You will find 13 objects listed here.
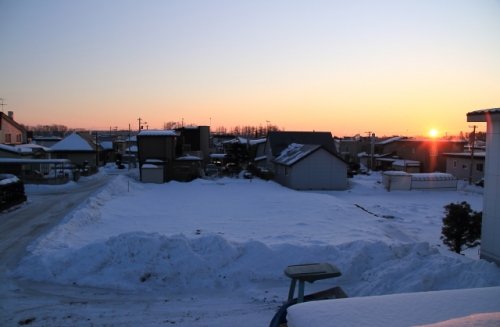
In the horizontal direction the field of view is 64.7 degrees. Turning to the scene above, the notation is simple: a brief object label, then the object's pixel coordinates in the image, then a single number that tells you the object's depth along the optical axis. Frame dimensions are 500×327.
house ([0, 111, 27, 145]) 40.19
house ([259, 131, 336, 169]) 40.66
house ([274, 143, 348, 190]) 32.50
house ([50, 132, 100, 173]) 47.31
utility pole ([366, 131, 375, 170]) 56.10
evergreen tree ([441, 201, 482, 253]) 11.43
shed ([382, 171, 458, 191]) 33.53
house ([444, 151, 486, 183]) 37.97
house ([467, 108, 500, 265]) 8.81
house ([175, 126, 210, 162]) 56.17
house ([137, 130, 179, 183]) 36.19
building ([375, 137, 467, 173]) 51.41
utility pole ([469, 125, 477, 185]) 37.29
